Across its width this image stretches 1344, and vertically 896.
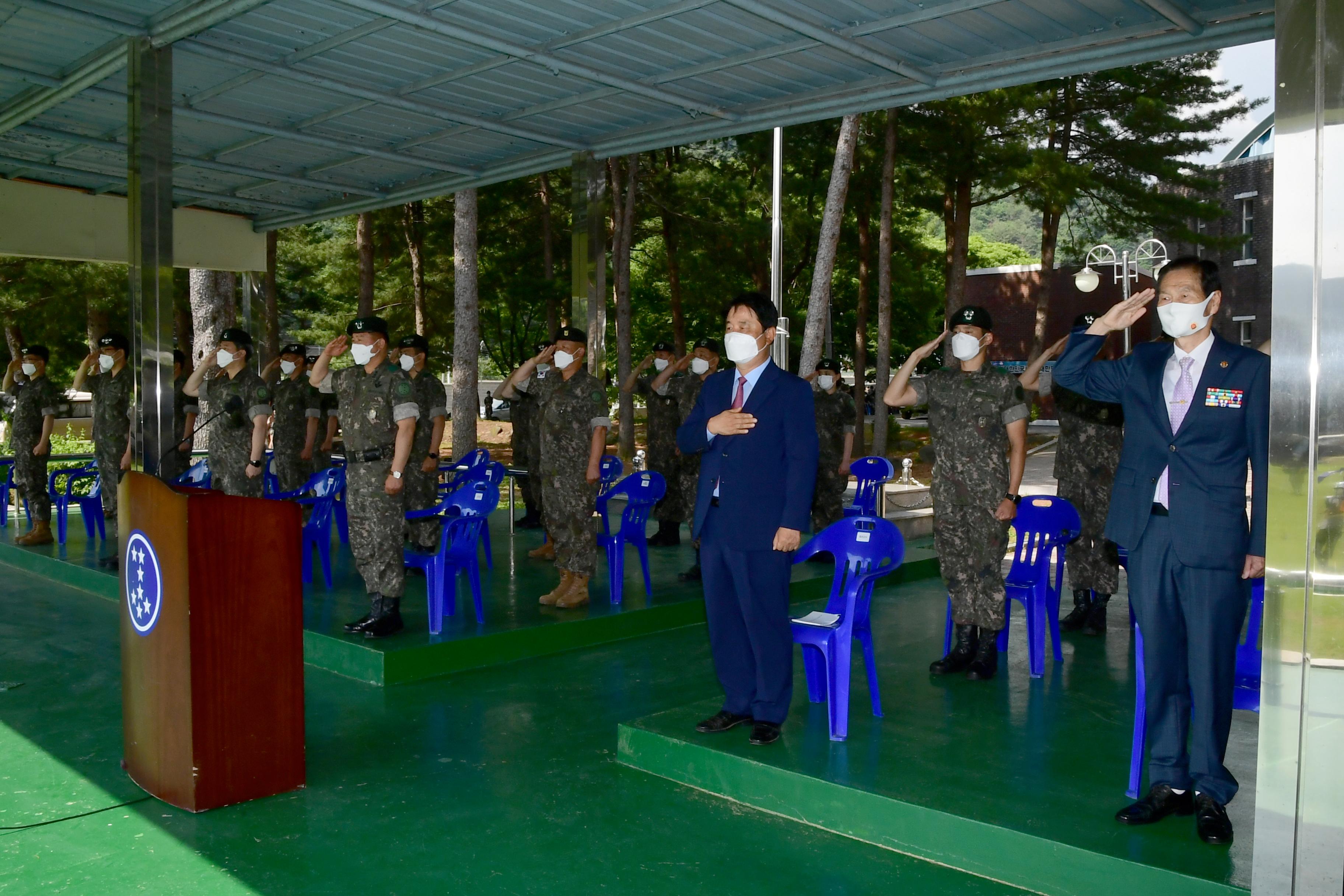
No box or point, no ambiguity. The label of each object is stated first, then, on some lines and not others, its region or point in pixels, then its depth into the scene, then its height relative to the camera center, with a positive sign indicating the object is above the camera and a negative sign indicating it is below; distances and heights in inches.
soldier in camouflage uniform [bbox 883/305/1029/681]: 200.7 -12.2
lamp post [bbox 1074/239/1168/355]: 243.8 +47.0
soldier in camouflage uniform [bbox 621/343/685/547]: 357.7 -14.9
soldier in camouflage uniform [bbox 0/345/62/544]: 354.3 -6.5
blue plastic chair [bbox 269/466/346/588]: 282.8 -25.7
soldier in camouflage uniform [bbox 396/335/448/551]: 310.5 -9.8
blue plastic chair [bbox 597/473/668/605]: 266.1 -27.9
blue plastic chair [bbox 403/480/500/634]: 233.1 -30.0
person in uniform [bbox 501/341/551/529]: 355.9 -14.2
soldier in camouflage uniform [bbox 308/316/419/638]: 229.3 -11.1
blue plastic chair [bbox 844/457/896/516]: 326.0 -20.9
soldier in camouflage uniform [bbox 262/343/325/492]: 361.1 -4.8
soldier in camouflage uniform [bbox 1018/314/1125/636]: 249.8 -23.0
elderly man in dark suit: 126.5 -13.6
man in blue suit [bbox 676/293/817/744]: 161.2 -14.3
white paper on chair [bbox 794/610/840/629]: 169.3 -33.2
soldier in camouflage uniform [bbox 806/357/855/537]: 348.8 -12.7
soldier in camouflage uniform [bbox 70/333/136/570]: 323.6 -0.5
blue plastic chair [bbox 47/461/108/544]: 347.3 -30.9
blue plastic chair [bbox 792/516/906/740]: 164.2 -32.3
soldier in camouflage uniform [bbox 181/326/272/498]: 263.6 -2.4
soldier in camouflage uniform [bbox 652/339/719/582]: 339.6 +3.8
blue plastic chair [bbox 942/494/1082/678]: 204.7 -31.3
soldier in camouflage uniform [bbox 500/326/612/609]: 263.0 -15.3
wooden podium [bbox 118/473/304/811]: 146.9 -32.6
